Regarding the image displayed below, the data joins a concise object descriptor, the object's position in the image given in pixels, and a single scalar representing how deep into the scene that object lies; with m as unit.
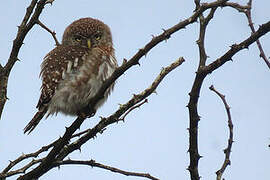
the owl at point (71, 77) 9.48
